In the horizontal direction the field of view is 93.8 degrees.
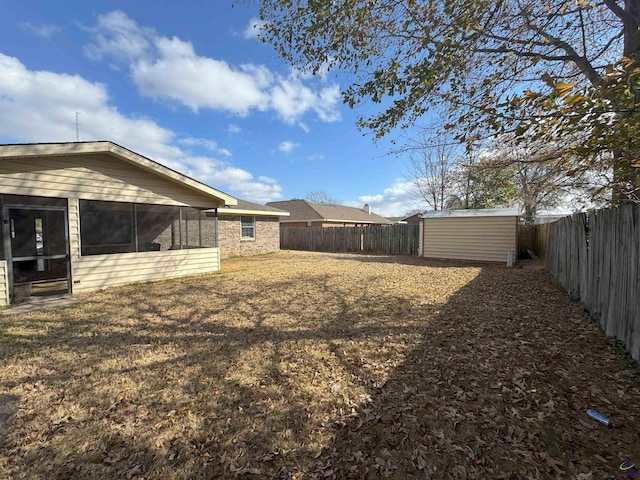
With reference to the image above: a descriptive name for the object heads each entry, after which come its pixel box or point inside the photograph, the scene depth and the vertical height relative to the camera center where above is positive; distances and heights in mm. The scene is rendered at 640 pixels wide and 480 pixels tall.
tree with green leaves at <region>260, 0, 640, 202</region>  3906 +2827
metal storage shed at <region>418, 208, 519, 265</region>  11906 -183
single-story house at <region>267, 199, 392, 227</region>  26578 +1429
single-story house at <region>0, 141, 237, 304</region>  6250 +496
